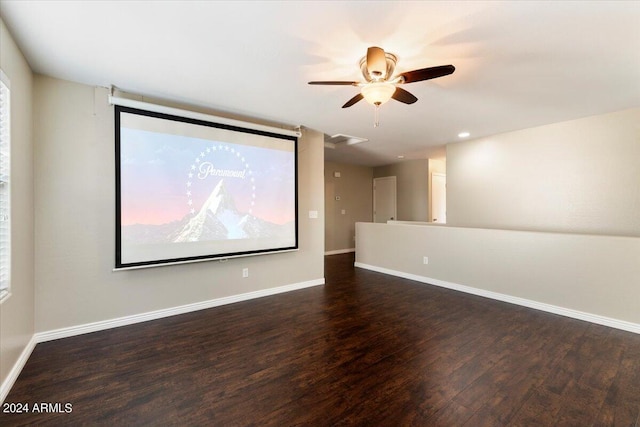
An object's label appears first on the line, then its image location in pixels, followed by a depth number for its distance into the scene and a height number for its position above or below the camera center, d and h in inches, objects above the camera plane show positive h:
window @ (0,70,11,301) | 74.4 +7.4
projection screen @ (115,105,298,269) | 114.6 +12.5
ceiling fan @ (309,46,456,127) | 75.6 +41.3
